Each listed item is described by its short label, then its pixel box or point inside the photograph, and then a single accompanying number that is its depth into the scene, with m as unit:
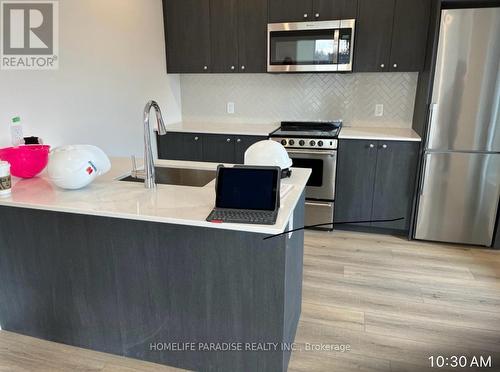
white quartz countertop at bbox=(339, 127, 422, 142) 3.25
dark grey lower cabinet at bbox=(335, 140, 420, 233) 3.28
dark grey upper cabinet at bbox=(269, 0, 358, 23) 3.36
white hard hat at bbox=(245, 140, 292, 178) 1.85
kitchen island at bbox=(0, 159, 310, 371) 1.62
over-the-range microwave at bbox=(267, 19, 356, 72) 3.32
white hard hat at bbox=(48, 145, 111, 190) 1.75
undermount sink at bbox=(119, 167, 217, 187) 2.31
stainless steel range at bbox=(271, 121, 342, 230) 3.41
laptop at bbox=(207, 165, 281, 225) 1.56
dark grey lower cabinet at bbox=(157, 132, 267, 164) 3.68
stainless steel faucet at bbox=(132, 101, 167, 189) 1.80
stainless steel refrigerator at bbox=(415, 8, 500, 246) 2.82
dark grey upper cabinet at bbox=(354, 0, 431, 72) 3.22
